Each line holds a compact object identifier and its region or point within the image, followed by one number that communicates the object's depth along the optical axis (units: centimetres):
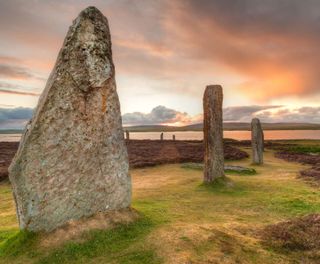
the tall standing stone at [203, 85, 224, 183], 1110
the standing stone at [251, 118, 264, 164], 1825
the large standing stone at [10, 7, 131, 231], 584
